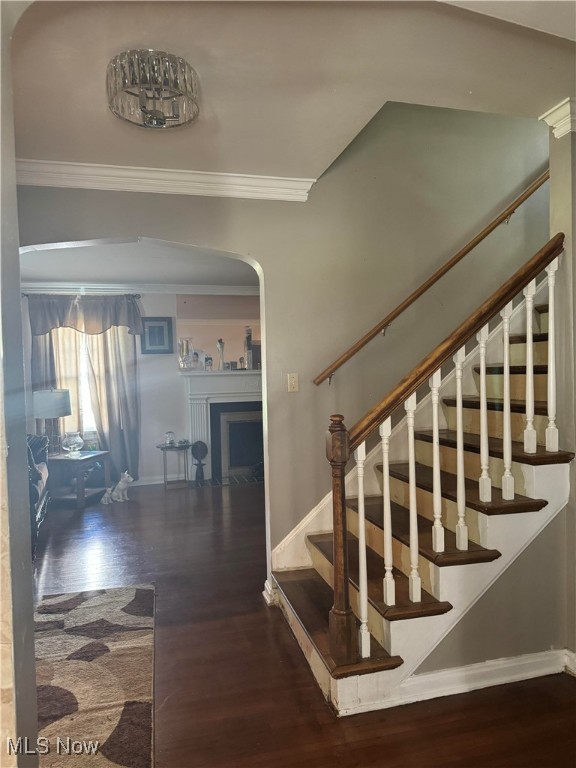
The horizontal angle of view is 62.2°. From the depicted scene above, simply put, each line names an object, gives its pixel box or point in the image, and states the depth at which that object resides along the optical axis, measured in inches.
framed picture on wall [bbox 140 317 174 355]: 236.7
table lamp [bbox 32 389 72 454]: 202.5
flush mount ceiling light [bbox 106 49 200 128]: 62.6
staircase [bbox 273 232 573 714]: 74.2
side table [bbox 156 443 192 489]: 230.5
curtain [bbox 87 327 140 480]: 229.8
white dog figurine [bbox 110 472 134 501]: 212.1
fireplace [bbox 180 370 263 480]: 240.7
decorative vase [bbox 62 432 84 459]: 213.0
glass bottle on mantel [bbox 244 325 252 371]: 247.1
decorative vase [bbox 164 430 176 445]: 237.1
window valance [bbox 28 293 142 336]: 220.2
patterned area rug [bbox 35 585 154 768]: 68.4
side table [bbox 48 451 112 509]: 202.2
